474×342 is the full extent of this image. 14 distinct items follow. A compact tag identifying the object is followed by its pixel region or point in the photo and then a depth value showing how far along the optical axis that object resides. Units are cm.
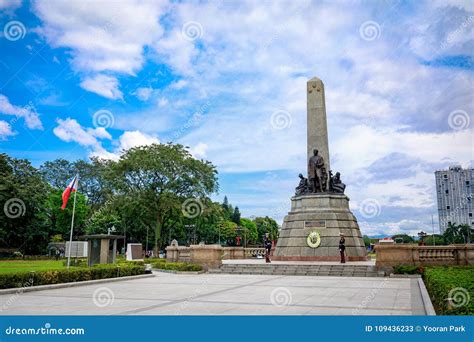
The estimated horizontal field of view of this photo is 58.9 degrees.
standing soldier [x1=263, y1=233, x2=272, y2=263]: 2702
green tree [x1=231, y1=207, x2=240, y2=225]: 11297
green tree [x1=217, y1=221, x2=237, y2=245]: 9088
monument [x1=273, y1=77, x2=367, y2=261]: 2708
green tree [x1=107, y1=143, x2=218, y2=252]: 4138
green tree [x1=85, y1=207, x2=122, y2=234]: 6109
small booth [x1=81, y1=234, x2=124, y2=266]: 2622
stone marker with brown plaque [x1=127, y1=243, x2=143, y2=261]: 3784
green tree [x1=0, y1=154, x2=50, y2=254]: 4566
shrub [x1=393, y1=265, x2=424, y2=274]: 1981
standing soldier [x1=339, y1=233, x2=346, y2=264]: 2422
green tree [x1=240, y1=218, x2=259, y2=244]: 10671
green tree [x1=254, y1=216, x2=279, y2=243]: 11764
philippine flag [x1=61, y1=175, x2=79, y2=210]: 2116
